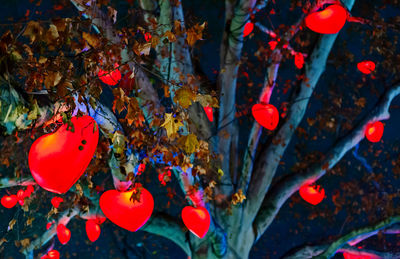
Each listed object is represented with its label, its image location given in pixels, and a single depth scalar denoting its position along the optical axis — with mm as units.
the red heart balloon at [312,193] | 5965
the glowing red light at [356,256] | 5473
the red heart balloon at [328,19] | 3977
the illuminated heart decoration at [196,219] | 4656
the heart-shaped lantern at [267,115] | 4711
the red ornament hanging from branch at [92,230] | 6243
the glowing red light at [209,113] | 5465
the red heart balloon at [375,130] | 5828
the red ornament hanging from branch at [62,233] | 6614
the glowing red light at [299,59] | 6297
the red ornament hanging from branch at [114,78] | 3446
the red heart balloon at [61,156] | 1949
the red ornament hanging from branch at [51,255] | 7621
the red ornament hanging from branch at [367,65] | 6895
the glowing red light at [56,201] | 5530
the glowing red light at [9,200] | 6949
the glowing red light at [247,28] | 5469
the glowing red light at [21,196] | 6449
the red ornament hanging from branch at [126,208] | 3428
